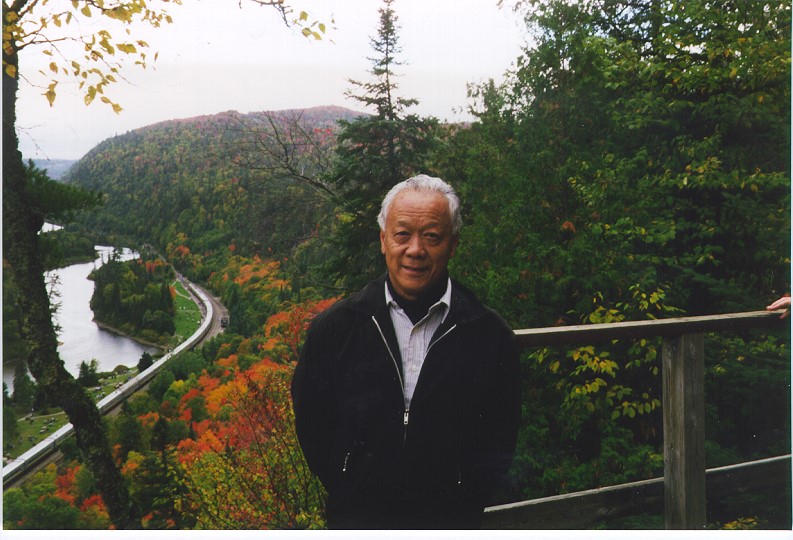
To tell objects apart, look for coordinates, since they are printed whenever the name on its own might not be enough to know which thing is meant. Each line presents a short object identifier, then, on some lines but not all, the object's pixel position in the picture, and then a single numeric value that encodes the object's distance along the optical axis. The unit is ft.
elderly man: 6.30
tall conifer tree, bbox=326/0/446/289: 9.68
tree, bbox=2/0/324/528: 9.23
